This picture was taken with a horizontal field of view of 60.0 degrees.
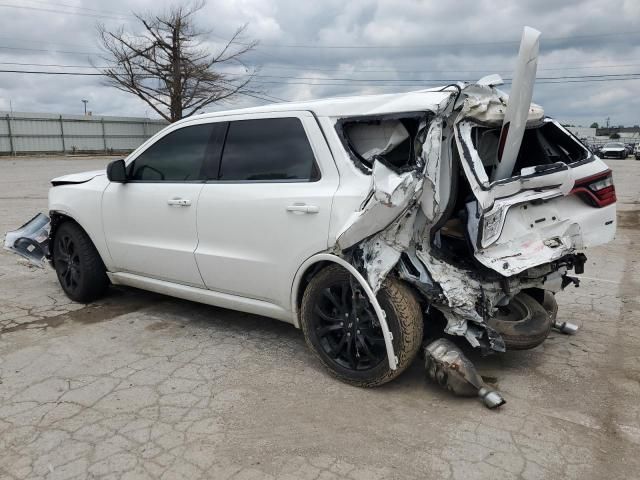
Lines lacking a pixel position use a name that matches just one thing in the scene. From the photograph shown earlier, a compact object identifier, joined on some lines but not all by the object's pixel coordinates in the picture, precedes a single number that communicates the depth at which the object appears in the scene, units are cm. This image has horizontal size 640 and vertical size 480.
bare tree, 3550
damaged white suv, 322
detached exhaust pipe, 325
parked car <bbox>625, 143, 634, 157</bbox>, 4819
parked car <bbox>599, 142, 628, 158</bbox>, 4075
